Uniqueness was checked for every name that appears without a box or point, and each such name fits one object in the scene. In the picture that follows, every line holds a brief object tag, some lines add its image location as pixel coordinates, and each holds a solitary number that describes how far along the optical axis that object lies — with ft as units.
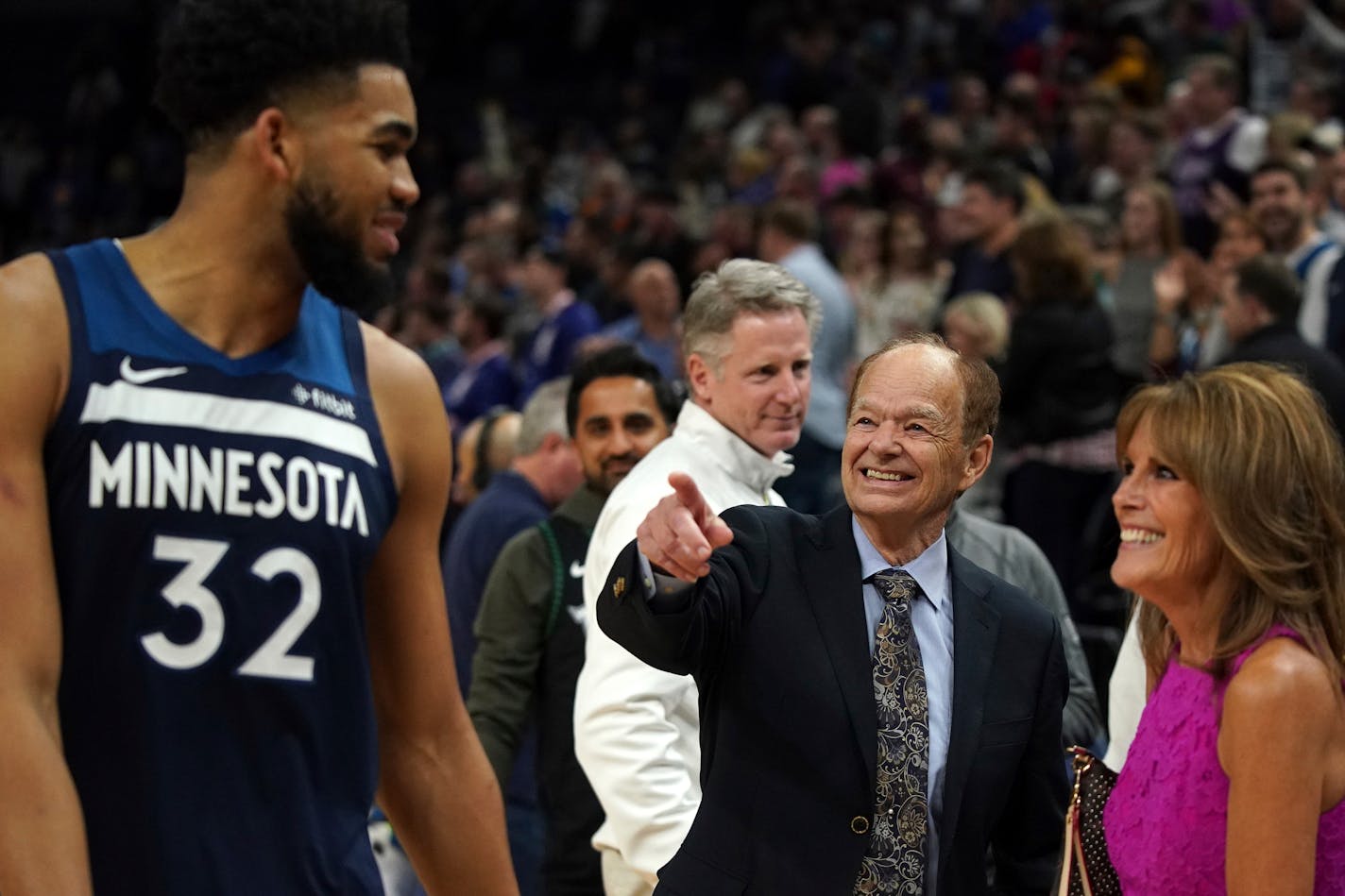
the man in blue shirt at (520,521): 16.53
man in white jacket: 11.17
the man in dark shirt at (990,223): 29.55
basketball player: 7.30
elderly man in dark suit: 9.12
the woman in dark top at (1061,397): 25.02
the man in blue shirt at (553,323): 34.86
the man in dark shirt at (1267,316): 20.71
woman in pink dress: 8.40
